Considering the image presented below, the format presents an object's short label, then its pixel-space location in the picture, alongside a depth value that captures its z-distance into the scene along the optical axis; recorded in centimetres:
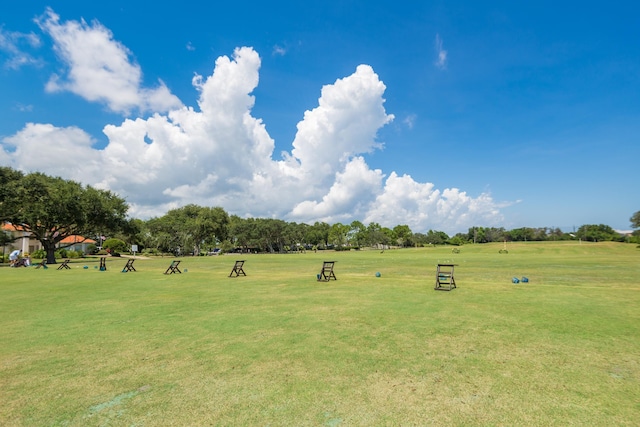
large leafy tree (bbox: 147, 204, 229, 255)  7700
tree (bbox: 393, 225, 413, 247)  14375
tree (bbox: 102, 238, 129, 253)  7412
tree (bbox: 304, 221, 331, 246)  13312
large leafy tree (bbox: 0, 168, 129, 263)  3803
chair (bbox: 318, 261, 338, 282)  1862
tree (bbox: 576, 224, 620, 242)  10371
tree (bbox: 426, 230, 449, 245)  16175
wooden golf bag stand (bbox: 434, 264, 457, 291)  1430
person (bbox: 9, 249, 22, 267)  3324
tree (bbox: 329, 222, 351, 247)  13012
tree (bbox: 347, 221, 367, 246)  13175
